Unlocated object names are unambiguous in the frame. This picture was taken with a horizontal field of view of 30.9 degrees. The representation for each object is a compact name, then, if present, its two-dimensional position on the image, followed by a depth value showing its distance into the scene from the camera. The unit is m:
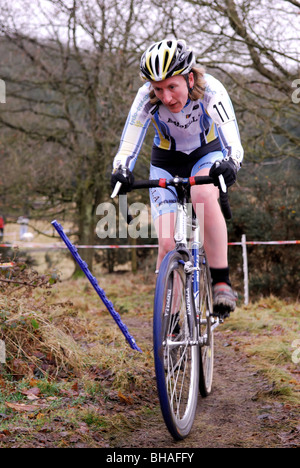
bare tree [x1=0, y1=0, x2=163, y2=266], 13.59
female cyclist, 3.57
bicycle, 2.98
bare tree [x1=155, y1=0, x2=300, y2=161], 9.58
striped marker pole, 4.23
